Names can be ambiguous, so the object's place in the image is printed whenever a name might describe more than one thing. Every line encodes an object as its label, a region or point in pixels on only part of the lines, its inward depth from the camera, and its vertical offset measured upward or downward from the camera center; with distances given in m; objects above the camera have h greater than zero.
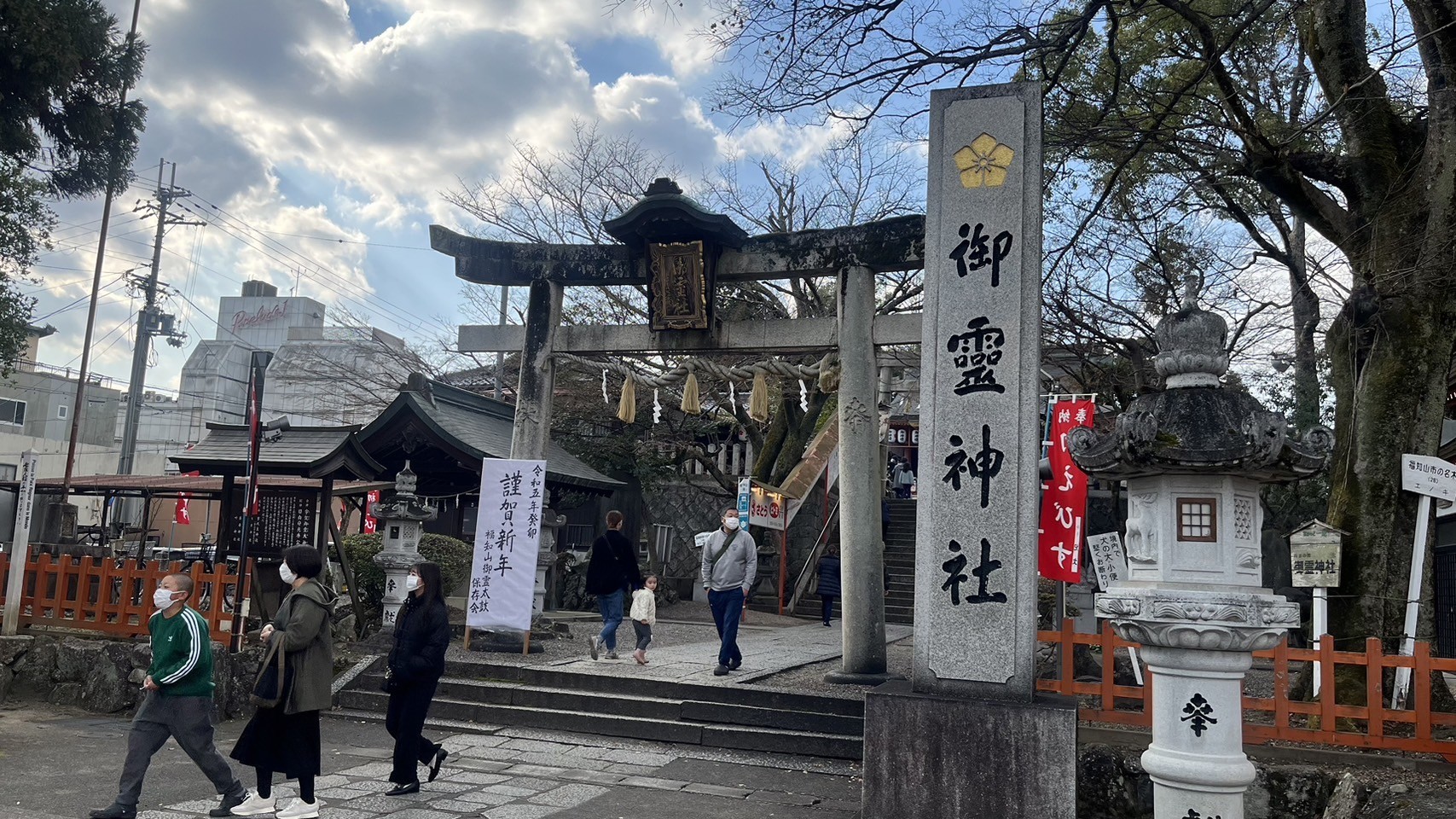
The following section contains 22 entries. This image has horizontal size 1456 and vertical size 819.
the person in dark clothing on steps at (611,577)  11.92 -0.62
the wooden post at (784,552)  22.00 -0.42
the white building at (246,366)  39.47 +5.92
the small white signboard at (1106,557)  11.79 -0.08
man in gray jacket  11.09 -0.52
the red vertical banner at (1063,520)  10.53 +0.29
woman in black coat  7.04 -1.05
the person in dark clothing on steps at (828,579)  19.81 -0.86
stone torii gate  11.34 +2.74
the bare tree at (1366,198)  9.03 +3.63
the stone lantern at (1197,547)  5.53 +0.04
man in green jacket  6.19 -1.25
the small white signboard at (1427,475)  8.90 +0.82
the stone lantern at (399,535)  13.31 -0.29
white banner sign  11.69 -0.30
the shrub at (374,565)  16.27 -0.81
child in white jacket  11.66 -1.06
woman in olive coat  6.30 -1.27
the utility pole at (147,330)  29.84 +5.74
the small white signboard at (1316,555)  9.18 +0.05
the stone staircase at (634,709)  9.49 -1.86
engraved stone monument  6.72 +0.24
